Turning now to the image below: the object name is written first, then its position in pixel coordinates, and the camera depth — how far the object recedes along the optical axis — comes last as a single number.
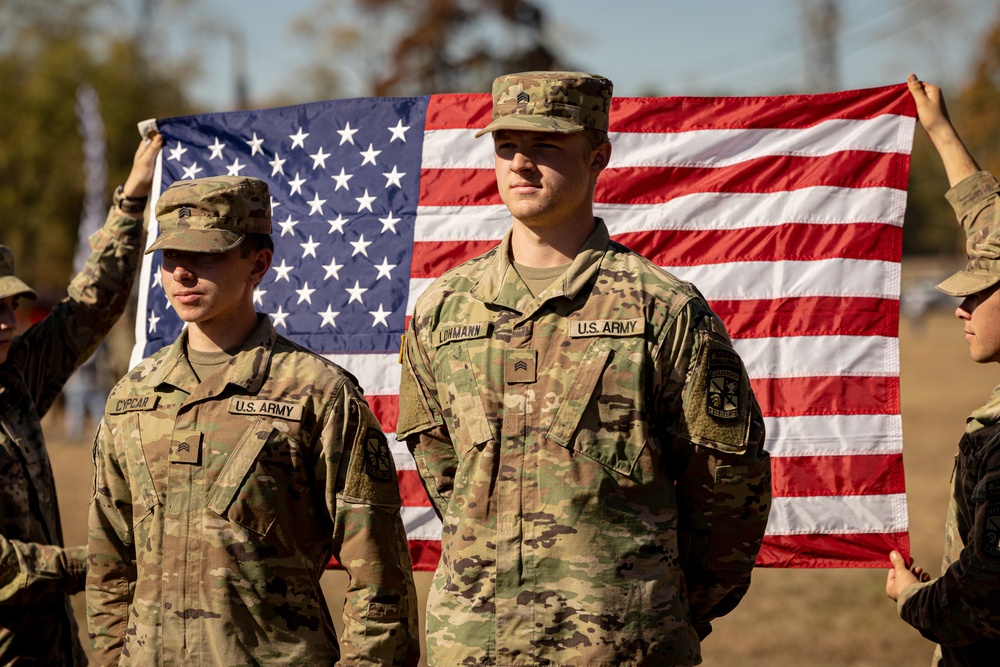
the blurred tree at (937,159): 24.30
